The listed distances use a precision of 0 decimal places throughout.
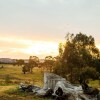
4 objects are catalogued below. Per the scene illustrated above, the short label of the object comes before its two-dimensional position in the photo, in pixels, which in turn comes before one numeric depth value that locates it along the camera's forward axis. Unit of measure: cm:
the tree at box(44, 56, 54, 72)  6551
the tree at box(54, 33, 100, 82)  3298
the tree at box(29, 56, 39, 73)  6584
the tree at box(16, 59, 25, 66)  8011
